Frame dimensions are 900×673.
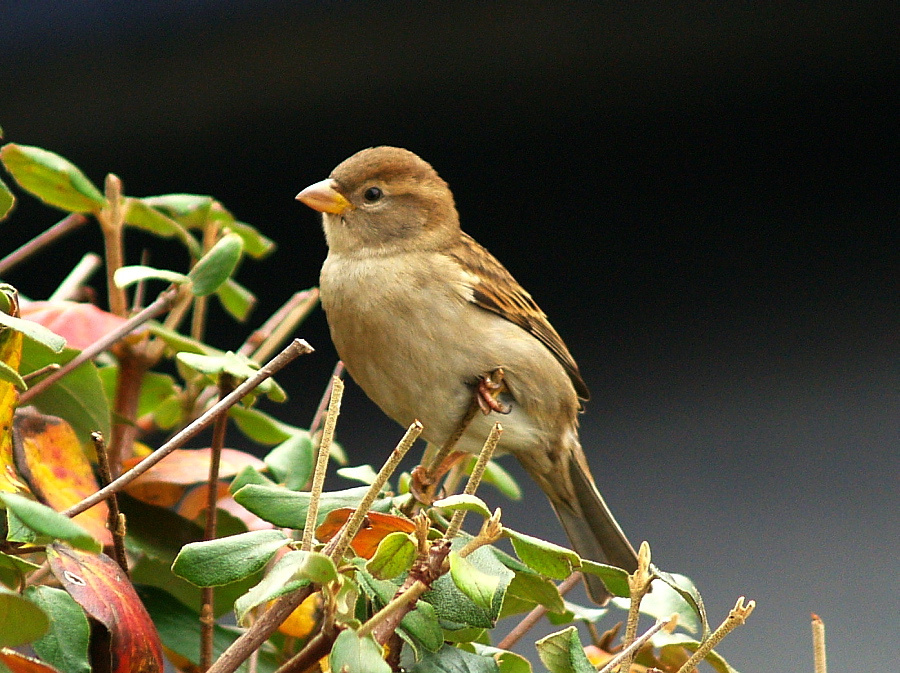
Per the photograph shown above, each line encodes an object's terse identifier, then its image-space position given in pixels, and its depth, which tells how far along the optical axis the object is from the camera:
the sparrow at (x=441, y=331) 4.86
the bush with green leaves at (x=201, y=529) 3.16
